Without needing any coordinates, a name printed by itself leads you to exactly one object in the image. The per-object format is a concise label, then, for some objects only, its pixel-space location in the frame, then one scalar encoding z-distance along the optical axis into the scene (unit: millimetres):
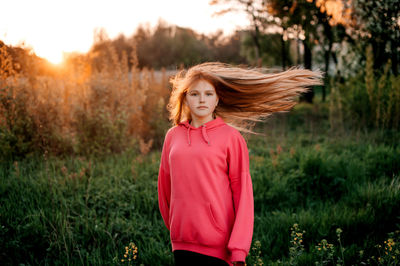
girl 1834
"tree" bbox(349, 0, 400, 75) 7551
